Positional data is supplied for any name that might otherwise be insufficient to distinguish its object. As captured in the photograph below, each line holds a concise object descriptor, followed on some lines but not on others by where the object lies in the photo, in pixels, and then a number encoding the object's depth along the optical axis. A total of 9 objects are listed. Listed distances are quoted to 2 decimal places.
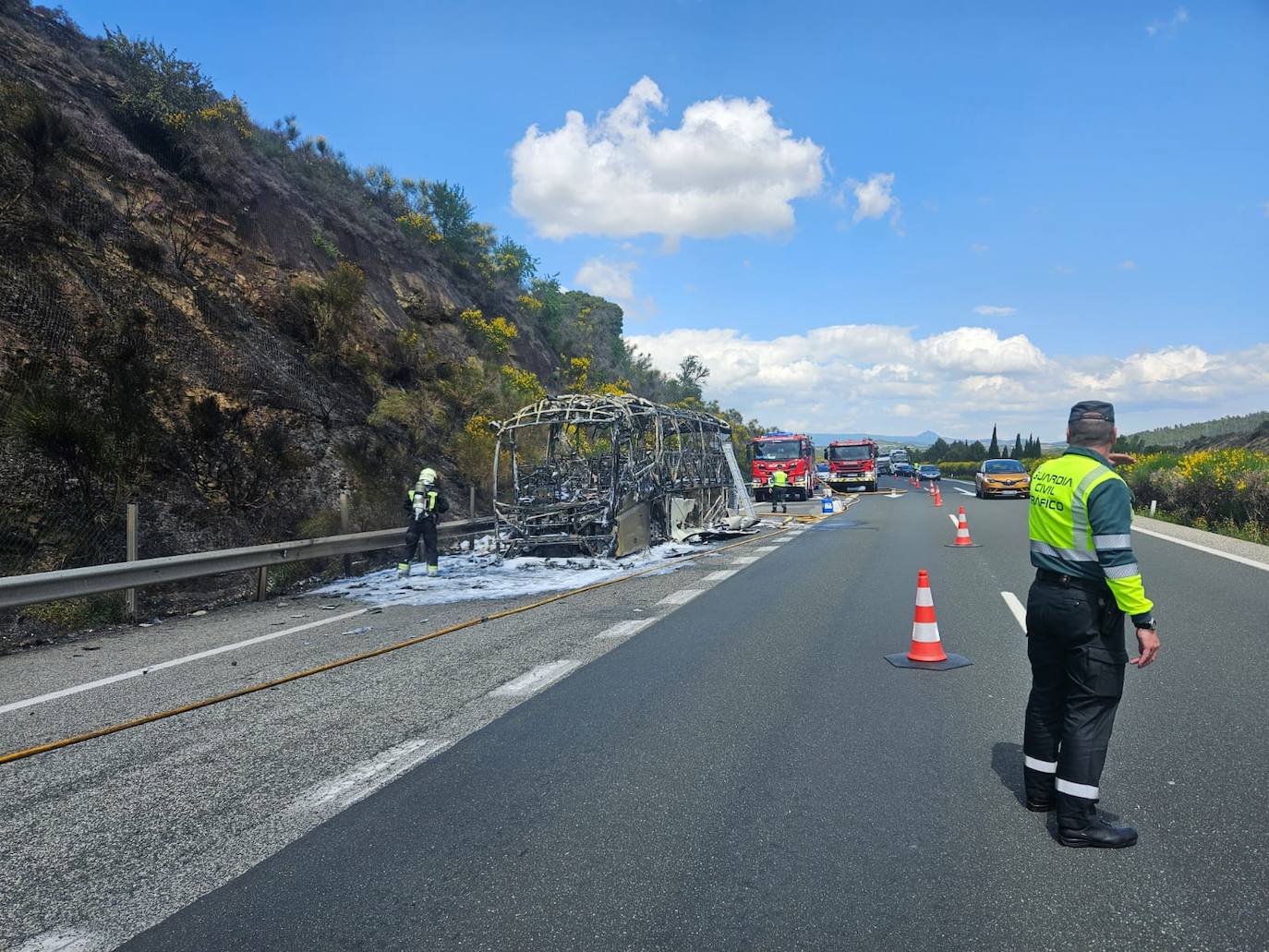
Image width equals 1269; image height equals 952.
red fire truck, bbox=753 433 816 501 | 31.64
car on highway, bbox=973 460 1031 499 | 31.79
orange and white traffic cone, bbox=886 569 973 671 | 6.36
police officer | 3.40
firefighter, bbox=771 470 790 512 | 25.28
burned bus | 13.43
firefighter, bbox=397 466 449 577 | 12.04
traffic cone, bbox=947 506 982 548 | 15.55
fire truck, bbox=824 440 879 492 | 38.09
